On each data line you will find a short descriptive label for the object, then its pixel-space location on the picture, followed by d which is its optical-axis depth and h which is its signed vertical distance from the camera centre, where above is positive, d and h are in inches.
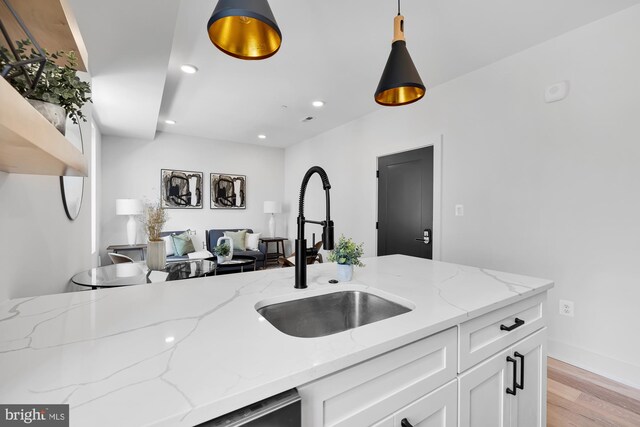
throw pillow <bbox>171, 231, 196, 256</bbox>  182.5 -20.8
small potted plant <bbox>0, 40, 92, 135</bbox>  24.9 +11.5
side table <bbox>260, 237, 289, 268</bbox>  224.2 -30.2
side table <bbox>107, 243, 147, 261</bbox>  171.9 -22.5
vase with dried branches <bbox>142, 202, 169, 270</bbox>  85.8 -11.5
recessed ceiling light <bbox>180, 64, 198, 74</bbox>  110.7 +56.8
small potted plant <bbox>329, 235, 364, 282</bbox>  51.8 -8.5
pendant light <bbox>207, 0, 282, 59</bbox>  42.9 +27.1
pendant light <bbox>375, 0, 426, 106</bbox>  52.6 +27.2
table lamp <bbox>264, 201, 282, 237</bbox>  231.1 +2.6
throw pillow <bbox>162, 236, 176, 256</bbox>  182.2 -22.8
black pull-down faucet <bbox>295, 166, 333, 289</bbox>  45.3 -4.4
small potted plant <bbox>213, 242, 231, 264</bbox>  163.6 -23.2
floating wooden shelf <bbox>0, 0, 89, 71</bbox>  28.2 +20.1
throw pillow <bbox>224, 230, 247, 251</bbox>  208.1 -19.3
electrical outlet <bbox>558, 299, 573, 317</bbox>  89.4 -29.9
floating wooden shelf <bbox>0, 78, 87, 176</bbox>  15.9 +5.0
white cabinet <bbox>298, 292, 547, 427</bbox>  26.9 -19.7
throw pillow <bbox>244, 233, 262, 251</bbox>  213.2 -22.5
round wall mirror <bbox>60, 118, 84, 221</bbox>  71.9 +5.4
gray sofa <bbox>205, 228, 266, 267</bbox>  201.7 -25.8
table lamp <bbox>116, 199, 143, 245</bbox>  173.6 +1.5
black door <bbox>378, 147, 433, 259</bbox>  131.5 +5.0
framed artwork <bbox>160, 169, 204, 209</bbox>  202.8 +16.8
